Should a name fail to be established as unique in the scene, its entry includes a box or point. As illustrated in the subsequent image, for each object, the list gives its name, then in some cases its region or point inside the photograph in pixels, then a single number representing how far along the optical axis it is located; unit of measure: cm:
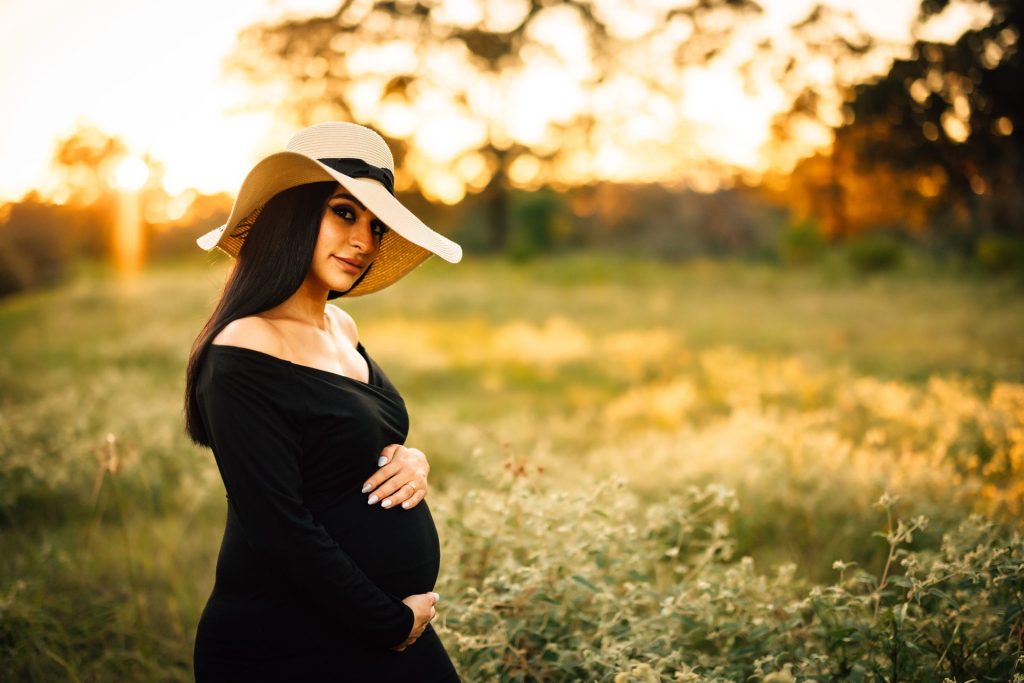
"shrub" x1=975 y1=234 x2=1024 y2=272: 1767
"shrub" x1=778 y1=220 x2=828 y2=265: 2450
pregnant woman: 163
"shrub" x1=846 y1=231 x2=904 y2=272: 2097
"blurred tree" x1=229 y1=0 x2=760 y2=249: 2477
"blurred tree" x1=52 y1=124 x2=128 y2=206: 2488
